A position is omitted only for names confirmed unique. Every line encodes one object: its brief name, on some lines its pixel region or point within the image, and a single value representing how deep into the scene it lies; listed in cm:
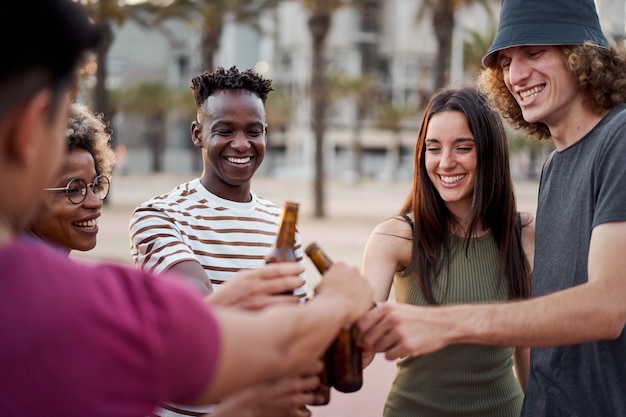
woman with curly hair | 274
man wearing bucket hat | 217
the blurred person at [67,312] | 120
